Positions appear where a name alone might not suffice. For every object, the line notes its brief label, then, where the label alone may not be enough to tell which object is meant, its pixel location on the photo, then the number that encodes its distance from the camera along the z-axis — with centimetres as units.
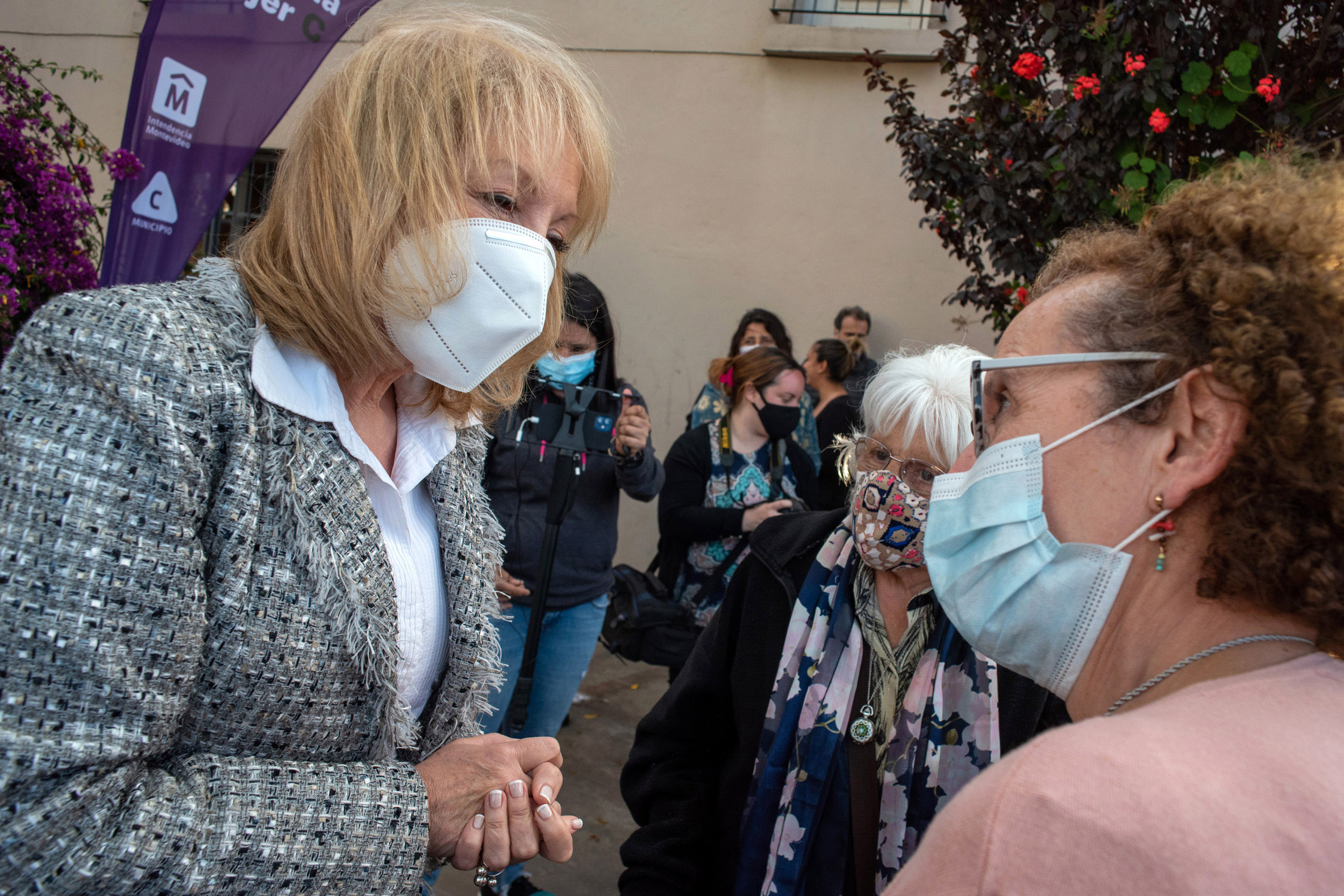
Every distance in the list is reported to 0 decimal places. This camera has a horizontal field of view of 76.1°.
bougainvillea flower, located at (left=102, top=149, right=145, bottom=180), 279
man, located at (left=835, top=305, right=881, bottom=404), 605
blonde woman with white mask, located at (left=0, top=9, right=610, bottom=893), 95
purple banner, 292
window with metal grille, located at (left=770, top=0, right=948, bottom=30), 613
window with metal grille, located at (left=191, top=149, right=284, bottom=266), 688
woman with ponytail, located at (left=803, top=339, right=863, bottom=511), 504
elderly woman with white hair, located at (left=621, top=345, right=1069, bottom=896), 174
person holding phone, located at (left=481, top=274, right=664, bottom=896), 322
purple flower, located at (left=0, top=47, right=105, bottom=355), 261
